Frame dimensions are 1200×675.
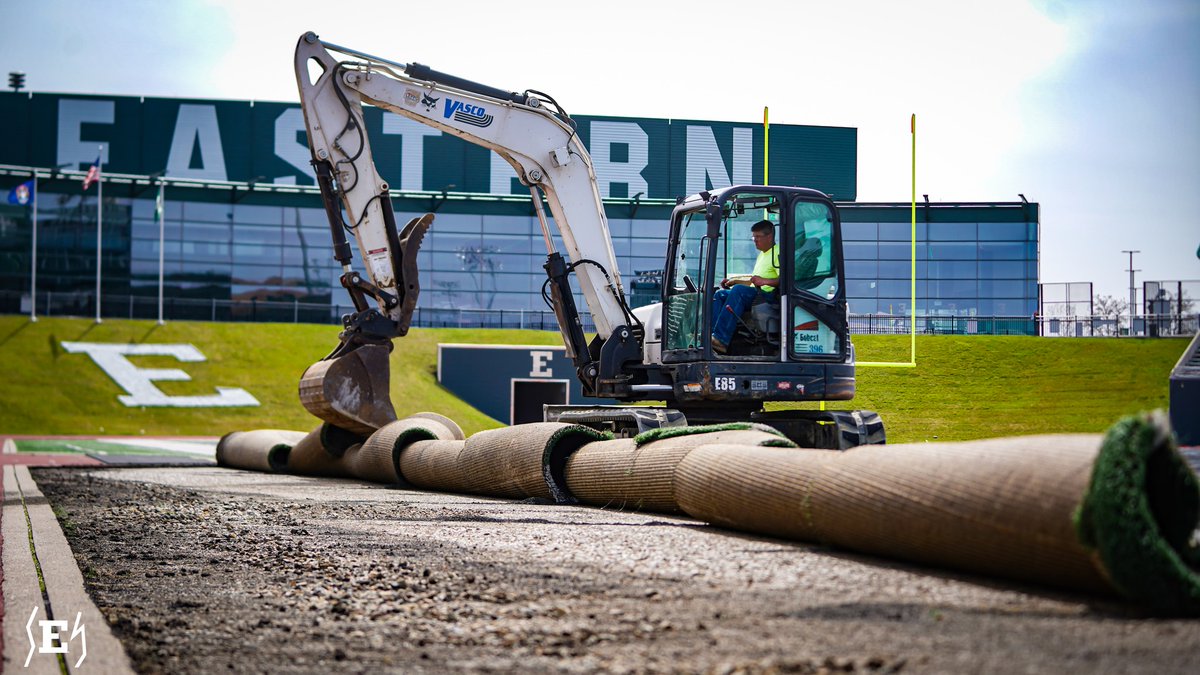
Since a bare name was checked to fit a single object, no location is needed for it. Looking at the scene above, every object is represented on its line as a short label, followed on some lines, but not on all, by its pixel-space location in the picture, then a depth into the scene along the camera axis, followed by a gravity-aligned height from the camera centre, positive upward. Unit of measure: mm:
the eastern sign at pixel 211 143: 53906 +9348
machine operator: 13203 +659
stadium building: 52812 +5697
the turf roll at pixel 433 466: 14047 -1393
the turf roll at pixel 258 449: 20047 -1740
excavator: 13250 +862
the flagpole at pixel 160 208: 49384 +5773
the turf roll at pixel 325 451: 17672 -1508
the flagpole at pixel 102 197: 53656 +6857
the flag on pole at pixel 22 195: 46219 +5855
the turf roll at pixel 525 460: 12008 -1131
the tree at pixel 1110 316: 42594 +1381
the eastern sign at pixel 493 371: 39031 -672
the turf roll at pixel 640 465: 9758 -1003
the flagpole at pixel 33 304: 47000 +1753
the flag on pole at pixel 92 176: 46156 +6610
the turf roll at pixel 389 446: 15828 -1276
